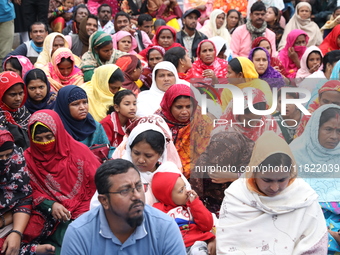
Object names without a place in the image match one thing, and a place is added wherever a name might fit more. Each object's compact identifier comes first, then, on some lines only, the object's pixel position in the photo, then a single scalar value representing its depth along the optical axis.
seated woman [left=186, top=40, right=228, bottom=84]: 6.71
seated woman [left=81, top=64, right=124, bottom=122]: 5.70
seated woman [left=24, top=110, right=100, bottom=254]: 3.79
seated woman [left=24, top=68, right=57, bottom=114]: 5.17
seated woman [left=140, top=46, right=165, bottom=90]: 6.83
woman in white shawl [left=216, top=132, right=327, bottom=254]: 3.08
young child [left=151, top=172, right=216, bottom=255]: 3.38
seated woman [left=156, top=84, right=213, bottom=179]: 4.61
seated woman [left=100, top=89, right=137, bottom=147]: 4.96
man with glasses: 2.56
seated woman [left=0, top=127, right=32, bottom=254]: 3.47
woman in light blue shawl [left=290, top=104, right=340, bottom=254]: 3.71
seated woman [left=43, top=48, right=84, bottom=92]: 6.26
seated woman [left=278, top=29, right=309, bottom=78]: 7.79
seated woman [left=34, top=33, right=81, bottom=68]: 6.77
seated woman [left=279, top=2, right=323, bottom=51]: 9.05
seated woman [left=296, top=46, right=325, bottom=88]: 7.04
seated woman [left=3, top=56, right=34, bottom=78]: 5.89
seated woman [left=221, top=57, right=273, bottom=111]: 5.85
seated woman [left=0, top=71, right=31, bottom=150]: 4.67
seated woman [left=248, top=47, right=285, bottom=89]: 6.33
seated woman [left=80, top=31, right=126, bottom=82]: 6.71
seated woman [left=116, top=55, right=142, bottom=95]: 6.36
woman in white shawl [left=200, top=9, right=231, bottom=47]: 8.98
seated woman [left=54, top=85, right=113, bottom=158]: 4.61
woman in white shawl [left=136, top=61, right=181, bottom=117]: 5.62
